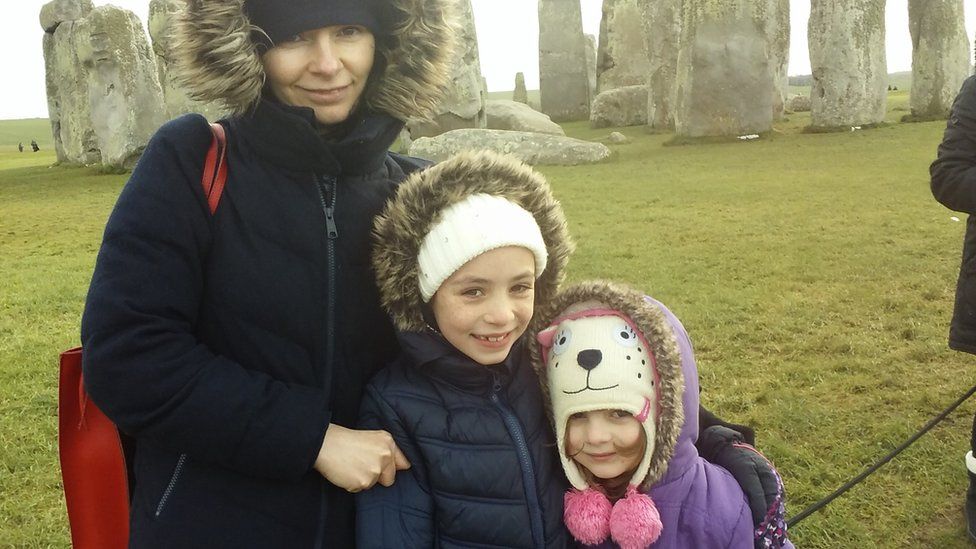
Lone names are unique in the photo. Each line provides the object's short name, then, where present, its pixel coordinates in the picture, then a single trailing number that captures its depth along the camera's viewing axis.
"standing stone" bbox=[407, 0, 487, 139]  12.16
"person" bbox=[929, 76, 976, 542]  2.34
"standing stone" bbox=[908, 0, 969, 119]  11.72
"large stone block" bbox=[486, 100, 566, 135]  13.14
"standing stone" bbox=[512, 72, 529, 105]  25.49
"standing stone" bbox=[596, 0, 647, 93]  17.67
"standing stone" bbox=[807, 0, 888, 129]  11.34
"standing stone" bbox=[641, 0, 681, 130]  13.59
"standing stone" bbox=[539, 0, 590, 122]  18.12
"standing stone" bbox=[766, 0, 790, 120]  14.63
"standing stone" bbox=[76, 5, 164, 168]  11.69
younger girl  1.46
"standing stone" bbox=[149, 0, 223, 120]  11.62
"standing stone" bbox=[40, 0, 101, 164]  13.61
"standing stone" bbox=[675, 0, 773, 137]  10.91
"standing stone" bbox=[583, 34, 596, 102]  18.97
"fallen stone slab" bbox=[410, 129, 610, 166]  10.03
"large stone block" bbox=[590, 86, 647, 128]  15.44
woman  1.28
